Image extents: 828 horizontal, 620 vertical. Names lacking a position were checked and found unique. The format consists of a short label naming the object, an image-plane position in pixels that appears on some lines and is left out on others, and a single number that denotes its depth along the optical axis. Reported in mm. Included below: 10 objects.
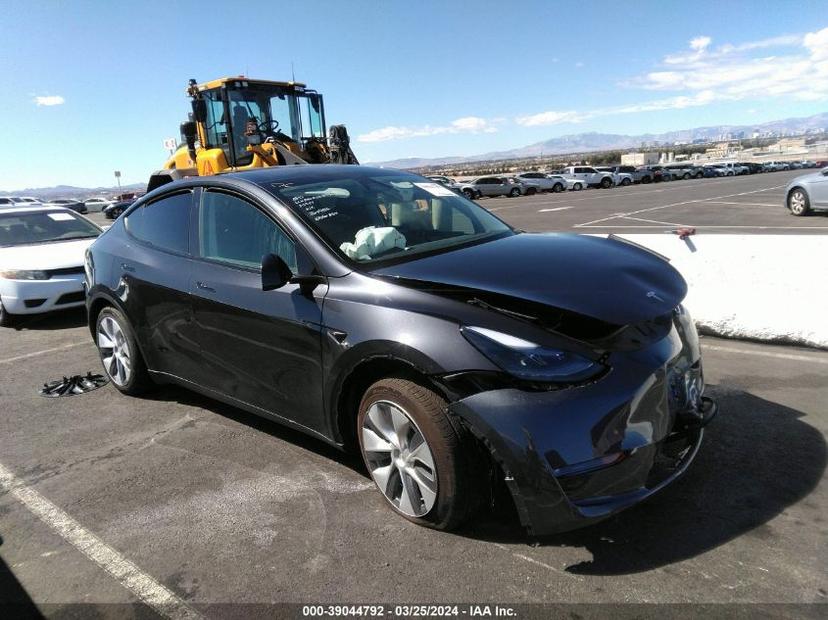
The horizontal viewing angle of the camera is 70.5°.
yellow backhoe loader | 12258
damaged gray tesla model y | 2279
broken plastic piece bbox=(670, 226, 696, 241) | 5437
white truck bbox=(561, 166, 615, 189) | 45403
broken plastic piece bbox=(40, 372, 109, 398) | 4895
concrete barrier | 4766
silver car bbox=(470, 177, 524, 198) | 39531
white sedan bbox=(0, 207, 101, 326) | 7004
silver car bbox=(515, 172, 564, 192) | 41969
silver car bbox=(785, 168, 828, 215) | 15930
